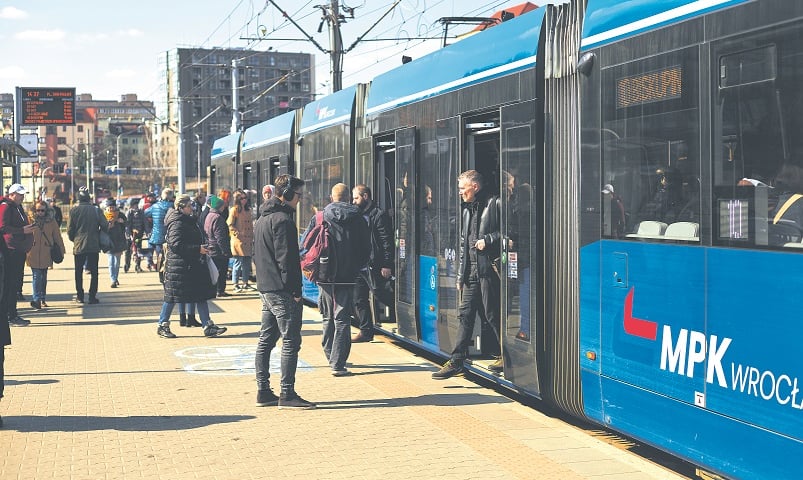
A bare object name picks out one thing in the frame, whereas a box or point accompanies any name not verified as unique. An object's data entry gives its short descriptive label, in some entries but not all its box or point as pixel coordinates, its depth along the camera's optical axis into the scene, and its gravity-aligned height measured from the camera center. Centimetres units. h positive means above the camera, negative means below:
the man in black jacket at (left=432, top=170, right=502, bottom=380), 888 -19
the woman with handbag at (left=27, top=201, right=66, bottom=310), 1631 -13
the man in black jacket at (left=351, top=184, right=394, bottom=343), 1131 -36
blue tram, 511 +12
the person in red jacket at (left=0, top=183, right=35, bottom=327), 1402 +10
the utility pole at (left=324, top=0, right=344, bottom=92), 2206 +399
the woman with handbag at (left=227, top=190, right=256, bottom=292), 1841 +10
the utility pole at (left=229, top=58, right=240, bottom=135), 3753 +502
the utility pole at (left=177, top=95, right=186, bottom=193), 4197 +337
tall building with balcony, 14400 +2135
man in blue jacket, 1848 +36
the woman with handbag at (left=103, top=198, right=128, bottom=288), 2042 -5
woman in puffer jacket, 1278 -32
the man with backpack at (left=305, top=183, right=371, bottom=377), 962 -23
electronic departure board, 2786 +361
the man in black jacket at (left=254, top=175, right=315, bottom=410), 845 -40
